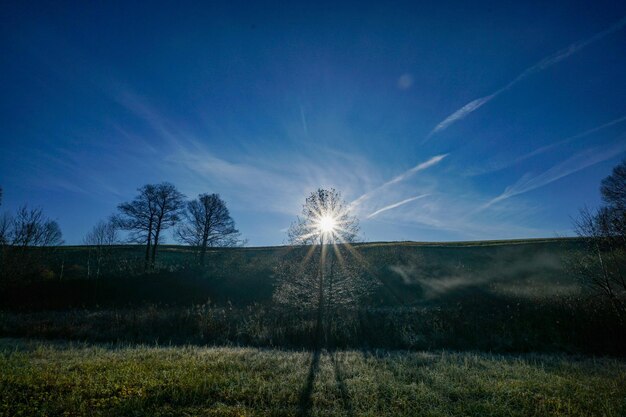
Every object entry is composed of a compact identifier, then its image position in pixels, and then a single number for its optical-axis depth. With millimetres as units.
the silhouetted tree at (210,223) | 39031
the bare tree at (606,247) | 15414
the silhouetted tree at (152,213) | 36906
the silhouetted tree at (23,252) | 27641
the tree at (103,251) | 37969
